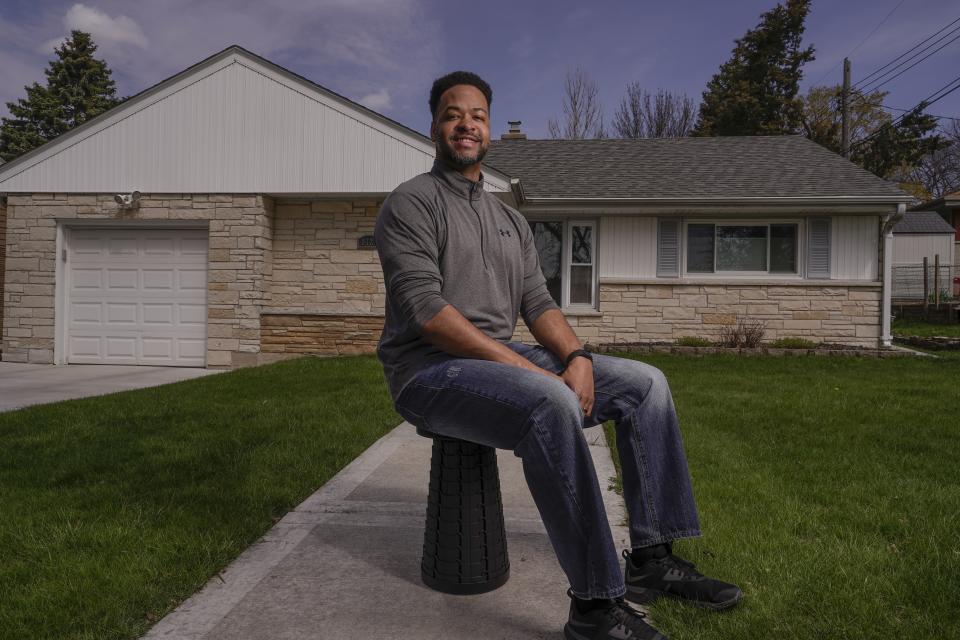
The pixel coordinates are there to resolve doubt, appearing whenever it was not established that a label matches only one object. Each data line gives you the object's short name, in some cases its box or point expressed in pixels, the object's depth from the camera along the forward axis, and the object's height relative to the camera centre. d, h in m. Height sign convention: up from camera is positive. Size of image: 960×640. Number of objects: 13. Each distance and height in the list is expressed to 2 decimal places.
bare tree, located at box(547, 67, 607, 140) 28.45 +9.60
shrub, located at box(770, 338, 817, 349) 11.10 -0.17
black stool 2.30 -0.66
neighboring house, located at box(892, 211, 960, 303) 27.80 +3.98
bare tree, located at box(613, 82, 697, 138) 30.53 +9.82
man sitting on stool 1.87 -0.17
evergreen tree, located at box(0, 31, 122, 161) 31.48 +10.19
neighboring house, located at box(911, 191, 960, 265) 27.03 +5.30
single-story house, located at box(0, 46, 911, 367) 10.49 +1.44
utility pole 22.05 +7.56
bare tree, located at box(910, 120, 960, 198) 35.34 +8.69
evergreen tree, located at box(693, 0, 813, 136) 27.62 +10.40
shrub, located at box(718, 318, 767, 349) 11.20 -0.03
